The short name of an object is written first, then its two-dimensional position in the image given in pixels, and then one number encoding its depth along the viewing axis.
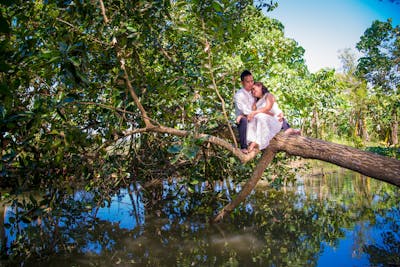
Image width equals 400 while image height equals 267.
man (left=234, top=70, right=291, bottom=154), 3.98
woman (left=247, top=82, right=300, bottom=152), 3.83
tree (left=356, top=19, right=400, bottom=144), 9.98
